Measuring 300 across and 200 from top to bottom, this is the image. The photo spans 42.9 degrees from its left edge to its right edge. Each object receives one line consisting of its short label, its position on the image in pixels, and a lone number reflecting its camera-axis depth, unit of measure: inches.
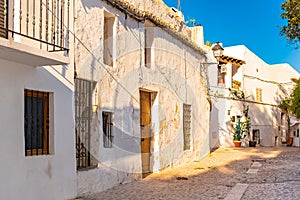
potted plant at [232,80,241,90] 1019.9
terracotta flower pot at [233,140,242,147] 893.8
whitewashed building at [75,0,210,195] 328.2
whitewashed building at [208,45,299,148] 913.1
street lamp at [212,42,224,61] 676.7
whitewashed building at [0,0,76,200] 234.4
